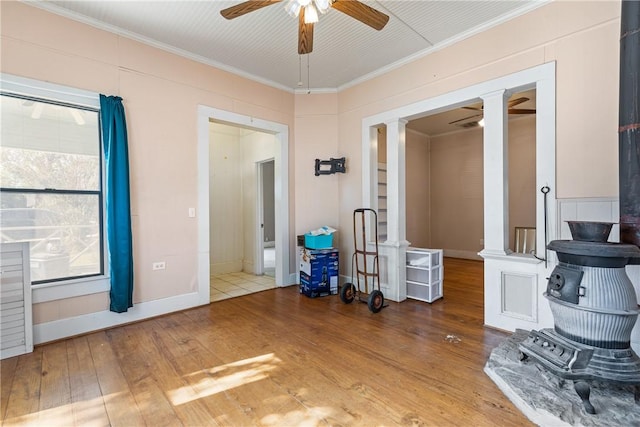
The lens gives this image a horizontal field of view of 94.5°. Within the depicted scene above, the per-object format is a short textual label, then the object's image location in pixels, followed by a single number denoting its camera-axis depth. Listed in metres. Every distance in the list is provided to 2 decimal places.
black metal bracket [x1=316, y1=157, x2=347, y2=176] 4.73
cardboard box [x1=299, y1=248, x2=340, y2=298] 4.35
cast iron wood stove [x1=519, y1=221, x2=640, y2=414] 1.78
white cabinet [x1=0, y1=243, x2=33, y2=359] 2.58
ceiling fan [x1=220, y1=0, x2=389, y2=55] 2.22
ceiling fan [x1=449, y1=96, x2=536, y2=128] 4.31
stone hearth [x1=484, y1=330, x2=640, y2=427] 1.69
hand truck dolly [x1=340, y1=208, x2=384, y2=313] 3.66
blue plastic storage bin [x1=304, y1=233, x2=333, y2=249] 4.48
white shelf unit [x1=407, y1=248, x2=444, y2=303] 4.00
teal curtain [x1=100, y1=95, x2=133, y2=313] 3.14
